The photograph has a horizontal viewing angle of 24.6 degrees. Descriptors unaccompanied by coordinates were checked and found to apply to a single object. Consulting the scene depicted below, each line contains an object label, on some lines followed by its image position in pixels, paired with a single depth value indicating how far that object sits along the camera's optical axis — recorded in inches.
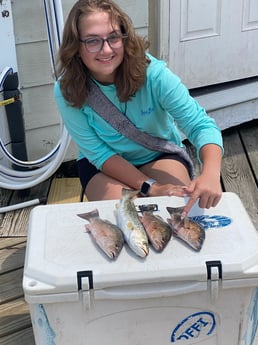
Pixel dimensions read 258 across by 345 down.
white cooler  57.1
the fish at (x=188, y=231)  60.5
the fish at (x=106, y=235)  59.3
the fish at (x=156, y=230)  60.1
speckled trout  58.8
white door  121.8
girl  75.5
